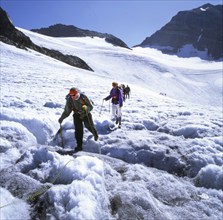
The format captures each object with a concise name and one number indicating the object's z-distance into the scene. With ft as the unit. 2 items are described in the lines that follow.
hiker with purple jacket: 26.97
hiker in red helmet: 18.12
